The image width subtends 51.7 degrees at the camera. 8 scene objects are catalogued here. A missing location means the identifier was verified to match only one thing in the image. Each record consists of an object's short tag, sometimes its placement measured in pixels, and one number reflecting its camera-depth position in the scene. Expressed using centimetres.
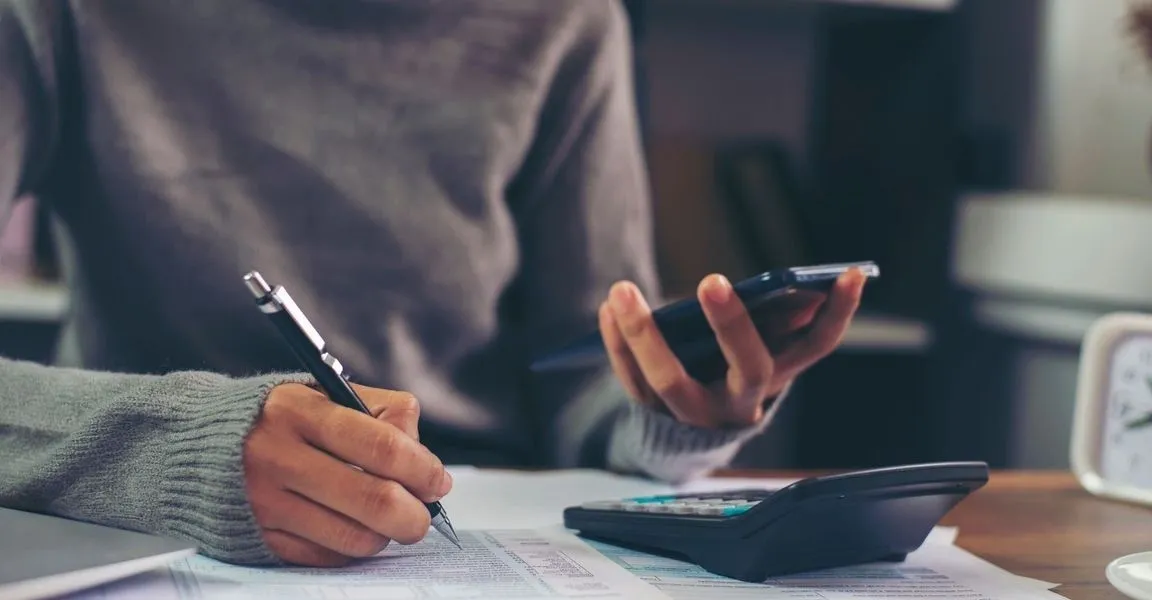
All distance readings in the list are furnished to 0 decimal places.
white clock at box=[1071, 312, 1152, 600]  77
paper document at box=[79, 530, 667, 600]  45
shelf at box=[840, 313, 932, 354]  157
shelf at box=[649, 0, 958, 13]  157
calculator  49
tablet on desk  42
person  76
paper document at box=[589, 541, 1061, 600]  49
